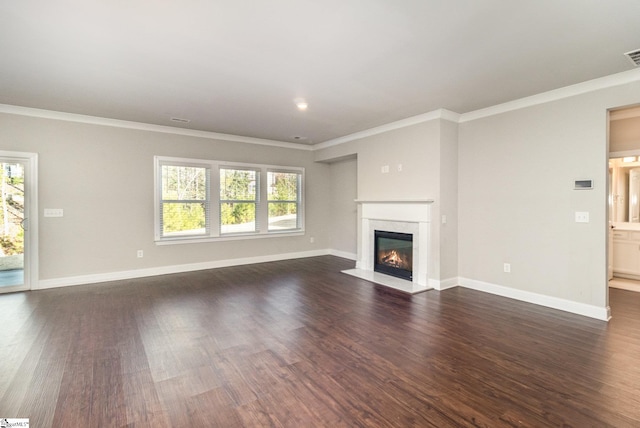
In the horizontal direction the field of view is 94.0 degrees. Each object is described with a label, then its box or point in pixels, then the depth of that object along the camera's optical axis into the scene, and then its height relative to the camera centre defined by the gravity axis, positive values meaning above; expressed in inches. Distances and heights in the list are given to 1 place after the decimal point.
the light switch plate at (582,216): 142.3 -2.8
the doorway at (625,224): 194.2 -9.0
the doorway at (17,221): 175.9 -4.9
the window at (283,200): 274.4 +11.6
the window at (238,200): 248.4 +10.5
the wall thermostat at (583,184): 140.6 +12.6
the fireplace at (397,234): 189.3 -15.7
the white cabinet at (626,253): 193.6 -28.1
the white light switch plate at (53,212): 185.2 +0.5
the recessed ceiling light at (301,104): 165.2 +62.1
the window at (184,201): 223.5 +9.0
